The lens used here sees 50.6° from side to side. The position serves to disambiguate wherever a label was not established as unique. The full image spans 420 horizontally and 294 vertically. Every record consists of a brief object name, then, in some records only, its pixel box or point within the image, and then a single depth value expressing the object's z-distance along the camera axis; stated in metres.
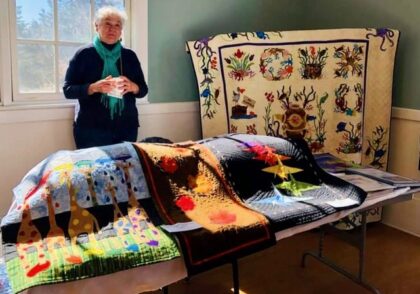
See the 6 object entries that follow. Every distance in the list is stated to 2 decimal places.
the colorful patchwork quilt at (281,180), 1.90
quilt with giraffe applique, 1.38
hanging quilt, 3.16
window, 2.66
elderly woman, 2.59
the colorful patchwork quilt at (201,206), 1.59
